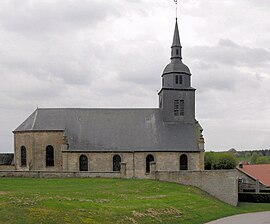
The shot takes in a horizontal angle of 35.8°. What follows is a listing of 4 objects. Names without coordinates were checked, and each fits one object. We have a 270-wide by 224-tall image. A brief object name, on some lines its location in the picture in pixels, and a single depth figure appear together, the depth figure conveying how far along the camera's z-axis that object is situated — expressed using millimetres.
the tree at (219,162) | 66125
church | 46844
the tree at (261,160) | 109156
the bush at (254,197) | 43906
